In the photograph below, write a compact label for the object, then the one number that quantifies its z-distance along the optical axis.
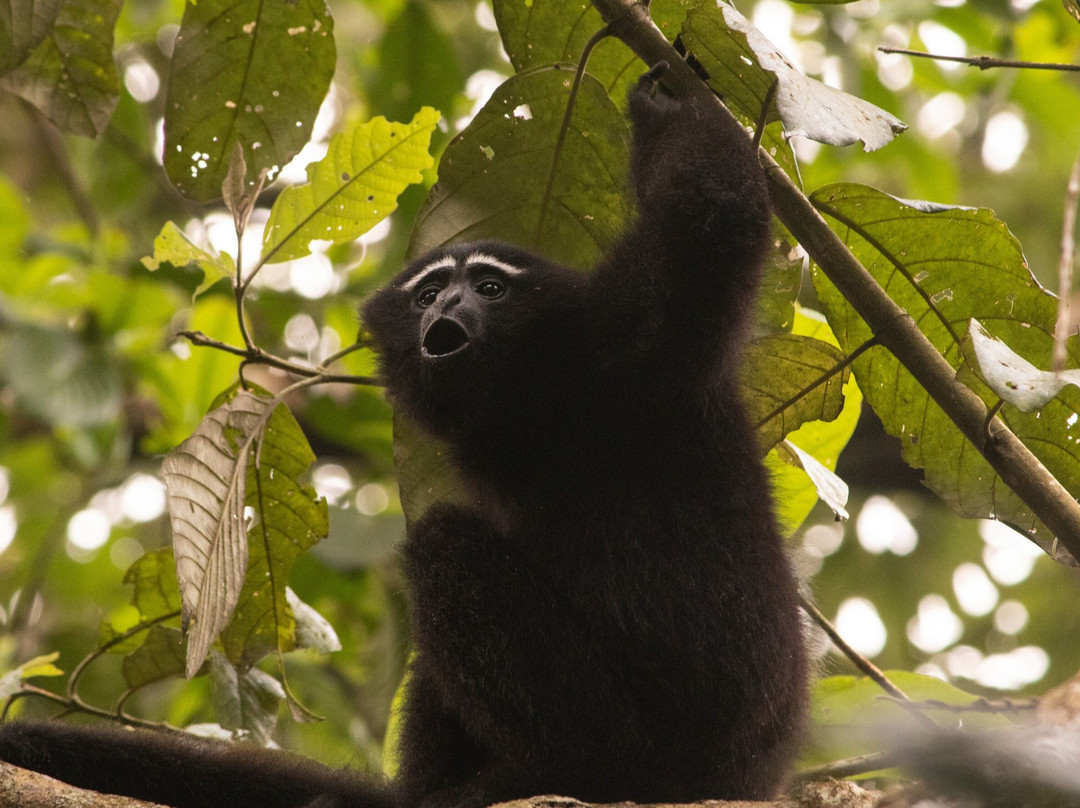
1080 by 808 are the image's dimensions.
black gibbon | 7.97
